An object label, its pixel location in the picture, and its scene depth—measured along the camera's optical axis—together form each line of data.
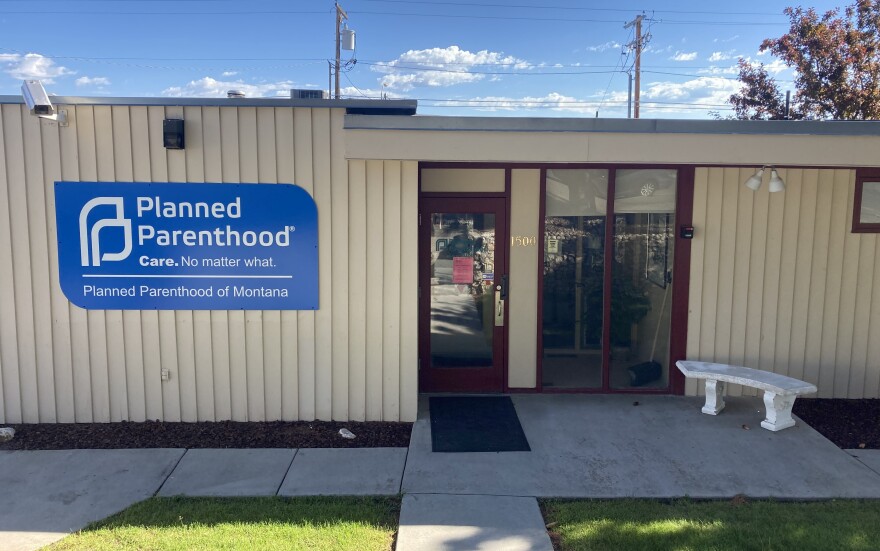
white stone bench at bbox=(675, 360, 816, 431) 5.64
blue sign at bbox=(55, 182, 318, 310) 5.63
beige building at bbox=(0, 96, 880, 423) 5.53
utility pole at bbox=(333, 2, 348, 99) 23.89
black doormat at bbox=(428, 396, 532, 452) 5.32
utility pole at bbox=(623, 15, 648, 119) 22.31
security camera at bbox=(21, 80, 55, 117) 5.21
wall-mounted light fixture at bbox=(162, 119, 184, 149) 5.45
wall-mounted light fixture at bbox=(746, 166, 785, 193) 6.04
